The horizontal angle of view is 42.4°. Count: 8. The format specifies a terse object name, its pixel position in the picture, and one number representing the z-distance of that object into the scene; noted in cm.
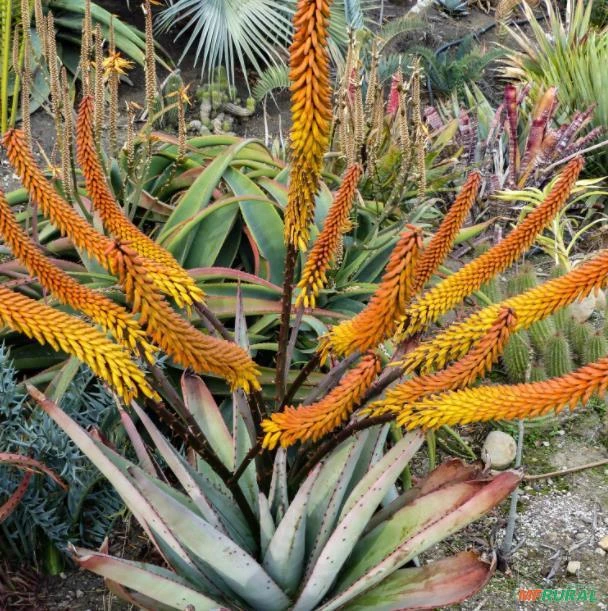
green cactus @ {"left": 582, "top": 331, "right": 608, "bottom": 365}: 291
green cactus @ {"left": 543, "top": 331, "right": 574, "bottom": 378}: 283
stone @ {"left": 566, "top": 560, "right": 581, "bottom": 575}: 228
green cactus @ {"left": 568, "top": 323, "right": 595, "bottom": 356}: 297
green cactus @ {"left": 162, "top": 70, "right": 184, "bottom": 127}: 506
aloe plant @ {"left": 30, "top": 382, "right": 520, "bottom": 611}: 152
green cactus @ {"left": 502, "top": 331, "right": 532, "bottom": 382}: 287
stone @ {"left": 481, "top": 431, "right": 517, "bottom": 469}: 261
